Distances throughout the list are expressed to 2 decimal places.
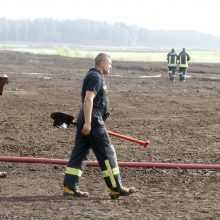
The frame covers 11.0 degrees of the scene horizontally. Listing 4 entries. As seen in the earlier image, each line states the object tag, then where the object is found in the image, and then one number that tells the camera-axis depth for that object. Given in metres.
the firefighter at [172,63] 53.64
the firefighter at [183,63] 53.02
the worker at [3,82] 15.63
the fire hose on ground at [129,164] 16.25
